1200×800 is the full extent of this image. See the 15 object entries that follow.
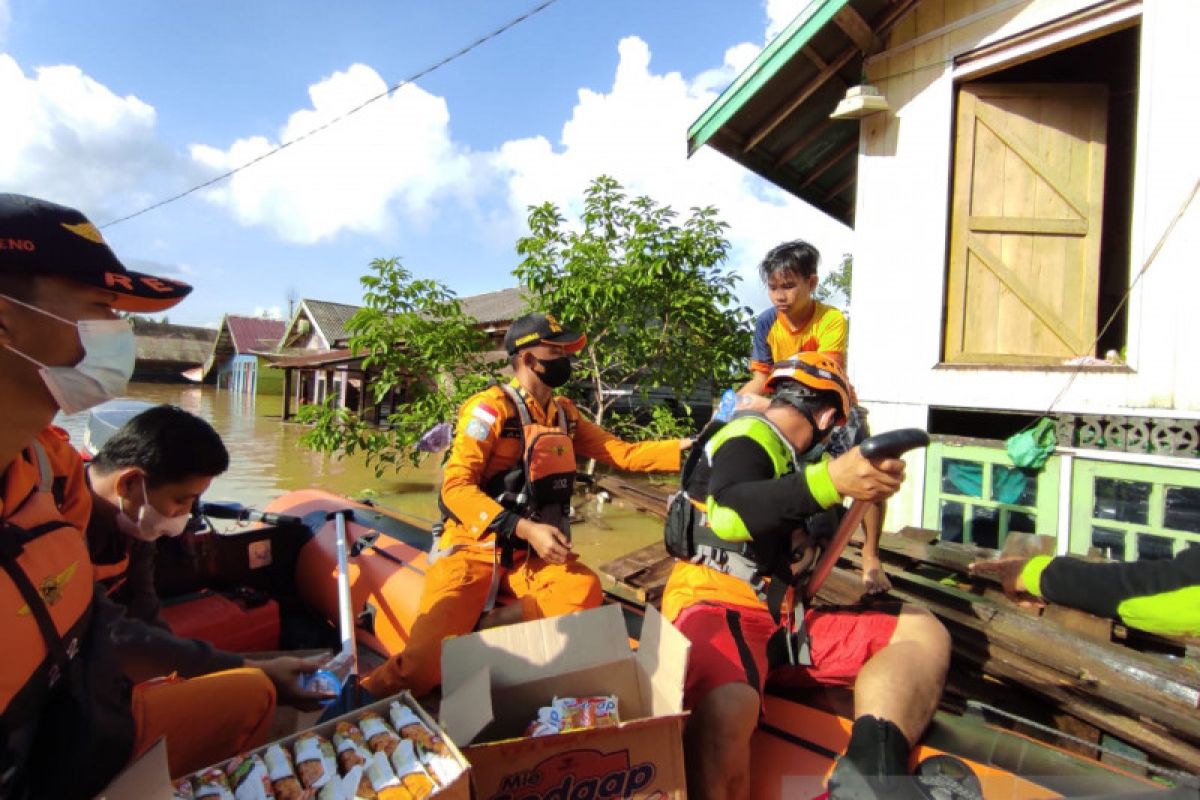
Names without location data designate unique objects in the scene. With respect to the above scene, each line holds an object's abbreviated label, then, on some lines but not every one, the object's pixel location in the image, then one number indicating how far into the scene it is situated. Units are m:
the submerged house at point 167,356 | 34.88
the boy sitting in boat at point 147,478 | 1.93
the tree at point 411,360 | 7.70
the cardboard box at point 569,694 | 1.58
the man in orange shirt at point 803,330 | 3.14
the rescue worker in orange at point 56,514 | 1.24
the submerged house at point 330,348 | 15.37
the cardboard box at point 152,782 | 1.22
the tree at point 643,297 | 7.54
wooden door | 4.39
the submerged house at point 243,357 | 30.17
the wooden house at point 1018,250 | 3.61
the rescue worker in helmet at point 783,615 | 1.76
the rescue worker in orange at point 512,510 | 2.57
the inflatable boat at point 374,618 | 1.77
